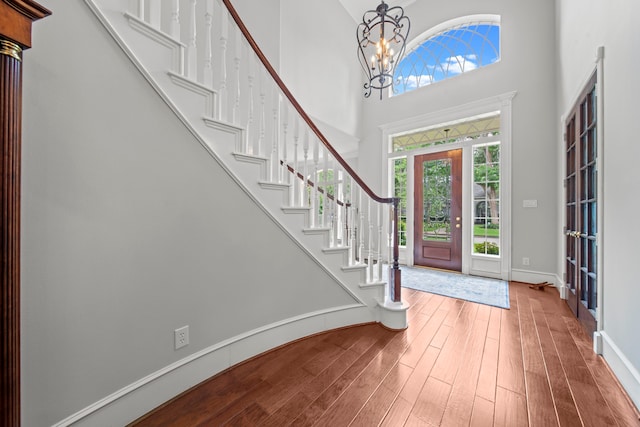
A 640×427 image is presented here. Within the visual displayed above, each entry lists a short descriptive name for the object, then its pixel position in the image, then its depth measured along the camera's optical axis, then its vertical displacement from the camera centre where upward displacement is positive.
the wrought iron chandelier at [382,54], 2.46 +1.72
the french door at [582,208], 2.06 +0.08
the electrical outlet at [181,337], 1.39 -0.69
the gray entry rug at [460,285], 2.95 -0.95
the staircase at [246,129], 1.28 +0.55
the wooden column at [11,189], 0.75 +0.07
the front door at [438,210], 4.23 +0.09
